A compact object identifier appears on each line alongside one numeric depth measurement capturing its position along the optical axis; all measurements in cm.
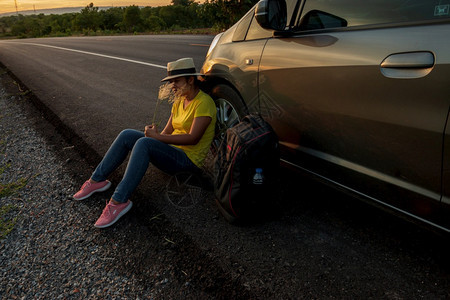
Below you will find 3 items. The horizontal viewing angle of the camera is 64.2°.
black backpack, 252
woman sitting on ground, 290
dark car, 185
